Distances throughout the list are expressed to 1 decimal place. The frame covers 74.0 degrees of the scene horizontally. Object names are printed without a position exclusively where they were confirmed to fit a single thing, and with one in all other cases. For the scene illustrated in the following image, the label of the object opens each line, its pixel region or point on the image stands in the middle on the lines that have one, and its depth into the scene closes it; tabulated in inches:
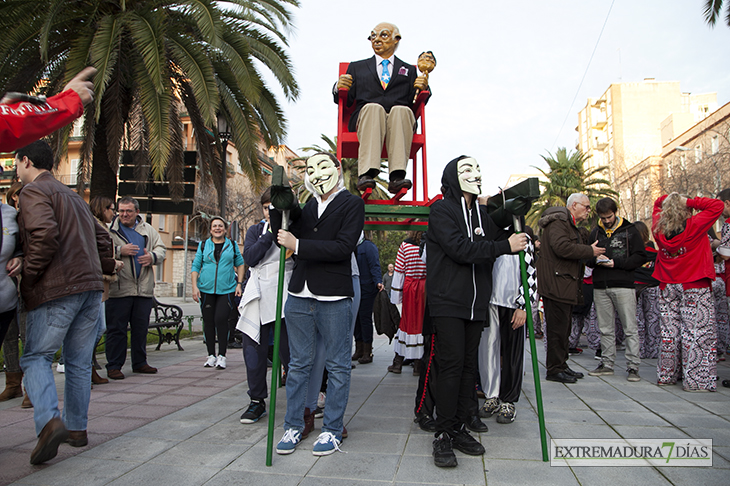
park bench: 326.3
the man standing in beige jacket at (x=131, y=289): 233.9
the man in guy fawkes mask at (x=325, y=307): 132.8
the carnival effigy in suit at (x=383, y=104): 184.1
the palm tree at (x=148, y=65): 323.6
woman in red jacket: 201.9
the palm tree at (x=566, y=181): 1344.7
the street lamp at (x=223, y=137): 402.4
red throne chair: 197.8
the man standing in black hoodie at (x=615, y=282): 226.7
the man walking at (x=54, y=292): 120.8
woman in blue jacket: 255.1
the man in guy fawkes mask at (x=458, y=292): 128.6
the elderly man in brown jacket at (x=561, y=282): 222.8
